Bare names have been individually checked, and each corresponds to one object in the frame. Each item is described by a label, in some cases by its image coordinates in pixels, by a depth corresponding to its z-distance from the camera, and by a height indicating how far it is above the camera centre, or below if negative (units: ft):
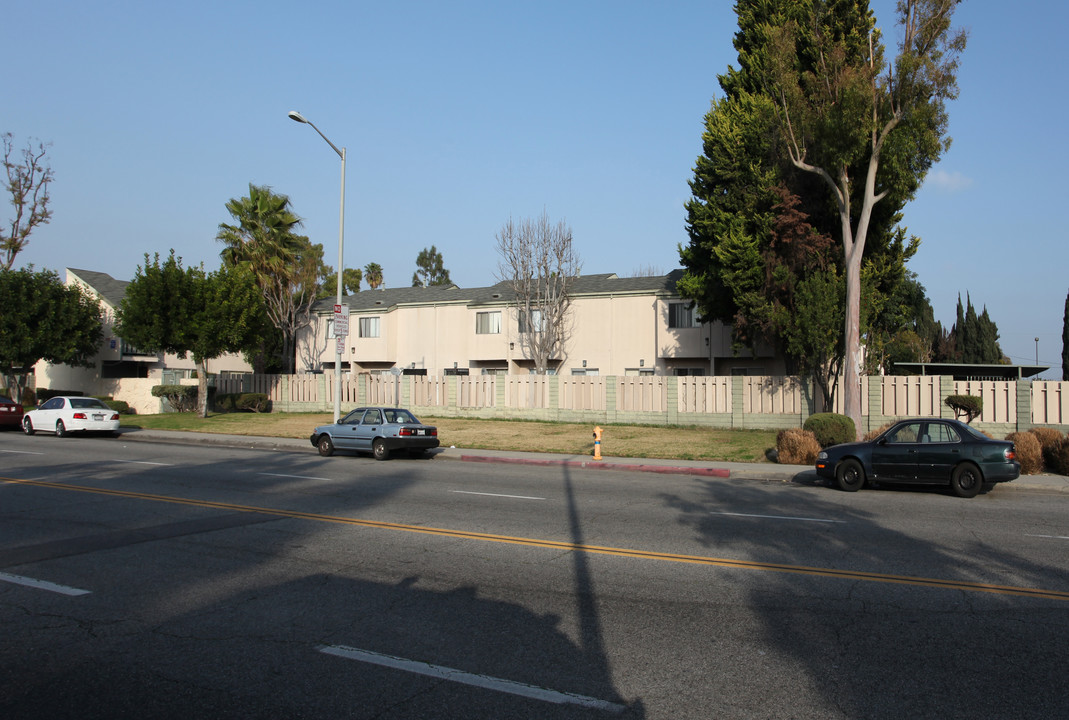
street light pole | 84.17 +11.42
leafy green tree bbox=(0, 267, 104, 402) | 121.80 +10.10
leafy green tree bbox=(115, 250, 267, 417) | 110.01 +10.61
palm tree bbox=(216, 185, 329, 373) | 145.69 +26.44
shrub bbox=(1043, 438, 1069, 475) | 55.77 -5.76
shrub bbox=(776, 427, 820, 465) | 63.00 -5.54
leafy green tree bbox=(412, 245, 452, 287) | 333.01 +52.57
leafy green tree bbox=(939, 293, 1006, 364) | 191.83 +10.90
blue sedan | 67.87 -4.68
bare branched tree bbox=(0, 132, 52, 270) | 158.10 +37.34
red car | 99.91 -3.99
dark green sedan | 45.21 -4.76
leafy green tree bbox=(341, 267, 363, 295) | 266.36 +37.30
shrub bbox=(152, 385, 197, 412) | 126.93 -2.01
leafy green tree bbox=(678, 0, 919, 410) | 88.28 +20.07
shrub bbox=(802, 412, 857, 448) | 68.13 -4.26
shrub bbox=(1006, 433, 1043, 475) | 56.18 -5.51
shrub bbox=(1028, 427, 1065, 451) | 58.44 -4.35
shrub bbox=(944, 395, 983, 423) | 76.48 -2.37
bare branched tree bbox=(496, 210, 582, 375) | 135.23 +15.07
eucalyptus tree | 72.54 +27.30
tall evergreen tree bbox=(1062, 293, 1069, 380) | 149.88 +7.11
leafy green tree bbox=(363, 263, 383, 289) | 294.66 +43.78
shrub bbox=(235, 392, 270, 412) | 129.08 -3.25
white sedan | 90.27 -4.11
